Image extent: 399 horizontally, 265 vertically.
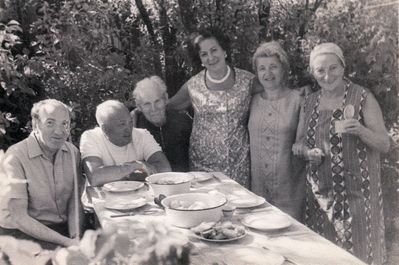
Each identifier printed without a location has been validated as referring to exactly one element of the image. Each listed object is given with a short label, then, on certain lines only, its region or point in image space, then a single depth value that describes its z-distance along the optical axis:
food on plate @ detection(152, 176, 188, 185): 2.77
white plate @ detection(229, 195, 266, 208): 2.59
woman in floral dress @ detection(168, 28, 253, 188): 3.73
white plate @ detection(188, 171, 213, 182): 3.20
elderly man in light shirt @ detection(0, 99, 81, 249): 2.60
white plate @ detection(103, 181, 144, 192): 2.96
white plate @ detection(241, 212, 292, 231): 2.22
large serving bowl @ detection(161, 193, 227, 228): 2.23
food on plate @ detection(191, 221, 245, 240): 2.10
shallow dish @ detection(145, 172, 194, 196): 2.68
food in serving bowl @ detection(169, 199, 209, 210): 2.29
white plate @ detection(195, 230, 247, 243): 2.07
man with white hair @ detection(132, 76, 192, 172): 3.71
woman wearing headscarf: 3.09
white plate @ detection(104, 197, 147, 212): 2.56
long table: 1.87
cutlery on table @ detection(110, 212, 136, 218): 2.50
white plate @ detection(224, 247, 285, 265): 1.81
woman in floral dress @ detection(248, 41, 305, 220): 3.52
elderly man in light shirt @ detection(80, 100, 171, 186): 3.19
